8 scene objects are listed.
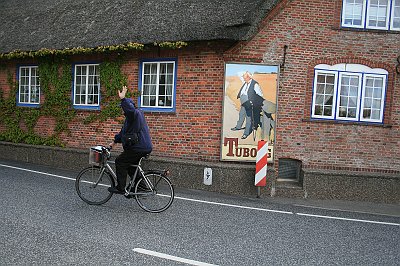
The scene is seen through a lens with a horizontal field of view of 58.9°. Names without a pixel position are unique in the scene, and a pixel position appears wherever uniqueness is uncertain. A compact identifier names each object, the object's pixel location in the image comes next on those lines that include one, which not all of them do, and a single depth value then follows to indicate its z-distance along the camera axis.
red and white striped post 8.59
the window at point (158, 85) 10.26
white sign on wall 9.06
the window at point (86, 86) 11.45
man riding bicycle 6.29
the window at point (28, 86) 12.71
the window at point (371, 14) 9.71
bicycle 6.50
